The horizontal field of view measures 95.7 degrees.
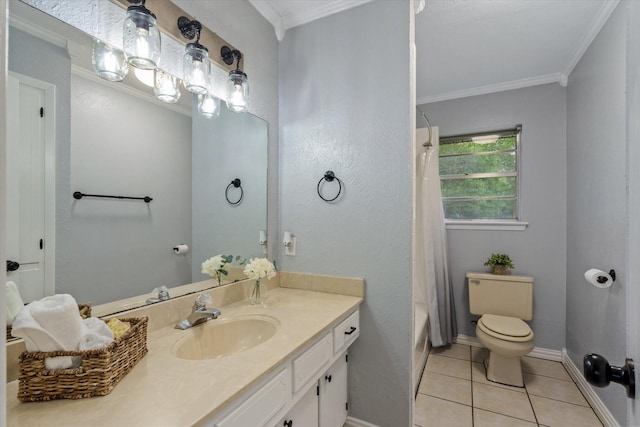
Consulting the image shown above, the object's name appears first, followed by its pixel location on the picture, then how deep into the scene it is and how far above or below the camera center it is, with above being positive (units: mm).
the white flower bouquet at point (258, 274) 1491 -322
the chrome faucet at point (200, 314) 1234 -447
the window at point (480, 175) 2850 +386
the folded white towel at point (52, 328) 694 -285
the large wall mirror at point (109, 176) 910 +142
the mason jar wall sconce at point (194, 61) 1290 +683
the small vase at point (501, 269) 2674 -519
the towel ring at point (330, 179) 1757 +209
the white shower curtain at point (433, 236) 2729 -220
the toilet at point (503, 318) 2148 -886
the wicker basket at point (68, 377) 699 -409
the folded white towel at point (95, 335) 764 -338
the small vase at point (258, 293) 1550 -437
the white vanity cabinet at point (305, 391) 838 -641
